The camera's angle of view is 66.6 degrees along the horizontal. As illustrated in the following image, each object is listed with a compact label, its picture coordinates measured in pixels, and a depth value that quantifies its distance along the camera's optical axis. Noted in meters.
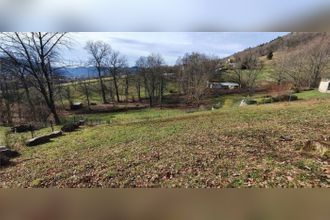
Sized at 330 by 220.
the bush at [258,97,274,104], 20.17
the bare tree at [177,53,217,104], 34.16
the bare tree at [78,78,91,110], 37.45
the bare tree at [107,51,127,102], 38.84
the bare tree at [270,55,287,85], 36.75
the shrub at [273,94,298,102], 19.69
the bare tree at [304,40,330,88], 29.15
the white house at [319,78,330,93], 21.59
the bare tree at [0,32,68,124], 15.63
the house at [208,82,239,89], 44.47
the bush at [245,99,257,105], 21.02
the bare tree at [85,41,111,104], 30.93
